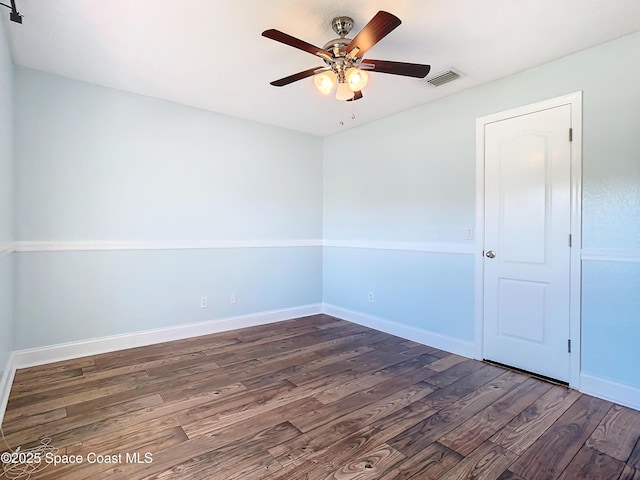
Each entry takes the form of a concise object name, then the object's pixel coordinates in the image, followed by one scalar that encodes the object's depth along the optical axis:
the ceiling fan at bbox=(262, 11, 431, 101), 1.90
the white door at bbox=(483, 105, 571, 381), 2.58
